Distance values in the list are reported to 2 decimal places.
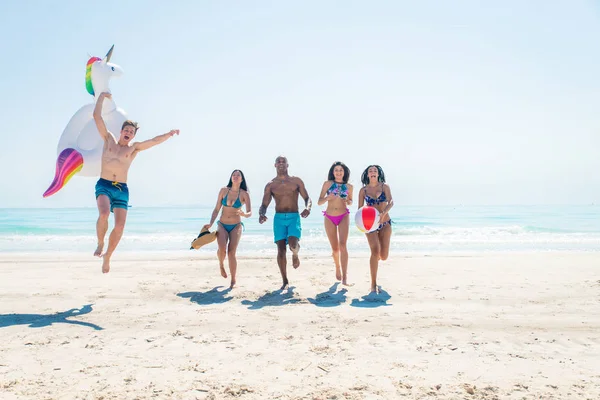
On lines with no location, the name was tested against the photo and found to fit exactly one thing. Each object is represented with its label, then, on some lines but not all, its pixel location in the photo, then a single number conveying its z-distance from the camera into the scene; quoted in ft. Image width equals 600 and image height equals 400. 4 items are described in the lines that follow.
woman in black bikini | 22.74
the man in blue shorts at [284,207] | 24.08
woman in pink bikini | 25.00
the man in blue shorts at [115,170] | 19.57
